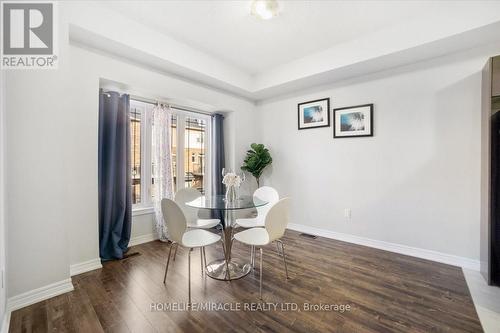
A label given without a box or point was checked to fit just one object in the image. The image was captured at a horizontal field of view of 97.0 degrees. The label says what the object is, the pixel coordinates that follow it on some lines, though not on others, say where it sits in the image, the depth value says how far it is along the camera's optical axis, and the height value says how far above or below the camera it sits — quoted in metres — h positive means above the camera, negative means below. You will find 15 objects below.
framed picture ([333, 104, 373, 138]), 3.15 +0.65
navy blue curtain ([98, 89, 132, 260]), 2.71 -0.13
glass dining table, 2.26 -0.78
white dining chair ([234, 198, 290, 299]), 1.99 -0.58
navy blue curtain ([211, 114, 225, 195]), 4.05 +0.15
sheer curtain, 3.33 +0.09
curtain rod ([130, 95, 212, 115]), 3.23 +0.97
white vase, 2.55 -0.34
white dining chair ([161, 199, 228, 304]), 1.90 -0.53
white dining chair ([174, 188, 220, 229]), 2.64 -0.59
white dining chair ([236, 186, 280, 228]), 2.59 -0.62
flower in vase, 2.49 -0.17
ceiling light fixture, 2.11 +1.52
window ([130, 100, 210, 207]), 3.31 +0.24
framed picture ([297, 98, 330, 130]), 3.56 +0.86
